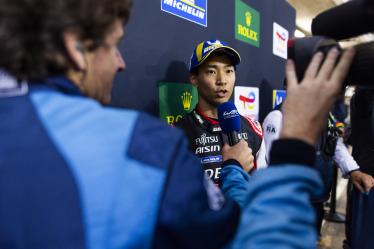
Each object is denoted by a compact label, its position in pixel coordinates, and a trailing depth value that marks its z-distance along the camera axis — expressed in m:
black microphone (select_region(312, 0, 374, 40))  0.56
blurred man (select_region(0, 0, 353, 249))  0.41
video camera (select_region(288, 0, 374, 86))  0.52
